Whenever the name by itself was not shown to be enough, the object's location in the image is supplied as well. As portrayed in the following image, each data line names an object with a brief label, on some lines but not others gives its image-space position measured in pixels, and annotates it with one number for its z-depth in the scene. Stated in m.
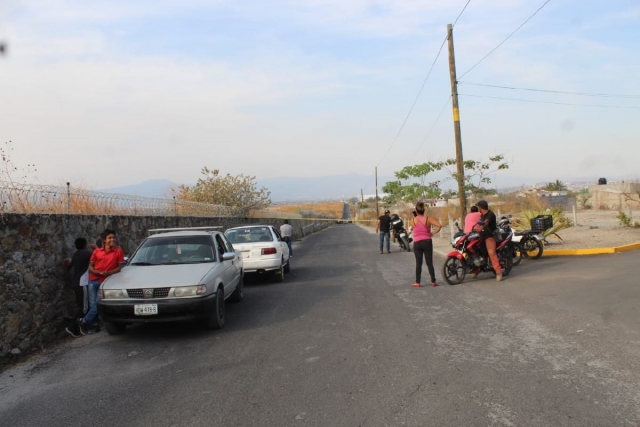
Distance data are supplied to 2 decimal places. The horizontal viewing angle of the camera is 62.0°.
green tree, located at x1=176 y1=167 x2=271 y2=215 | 35.66
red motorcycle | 11.76
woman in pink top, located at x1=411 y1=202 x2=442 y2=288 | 11.38
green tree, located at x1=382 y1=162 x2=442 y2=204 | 39.09
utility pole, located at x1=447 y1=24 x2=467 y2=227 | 20.34
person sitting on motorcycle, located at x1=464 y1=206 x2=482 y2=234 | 11.88
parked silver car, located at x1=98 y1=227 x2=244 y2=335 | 7.62
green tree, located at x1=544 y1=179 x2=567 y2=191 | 75.26
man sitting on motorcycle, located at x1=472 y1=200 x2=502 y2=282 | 11.54
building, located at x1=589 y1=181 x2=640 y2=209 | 49.53
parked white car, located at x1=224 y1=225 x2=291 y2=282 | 13.55
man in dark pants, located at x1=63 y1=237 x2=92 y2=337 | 8.88
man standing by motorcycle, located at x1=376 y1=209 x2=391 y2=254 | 22.01
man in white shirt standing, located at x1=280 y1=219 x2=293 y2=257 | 23.16
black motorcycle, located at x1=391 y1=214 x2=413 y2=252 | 22.98
